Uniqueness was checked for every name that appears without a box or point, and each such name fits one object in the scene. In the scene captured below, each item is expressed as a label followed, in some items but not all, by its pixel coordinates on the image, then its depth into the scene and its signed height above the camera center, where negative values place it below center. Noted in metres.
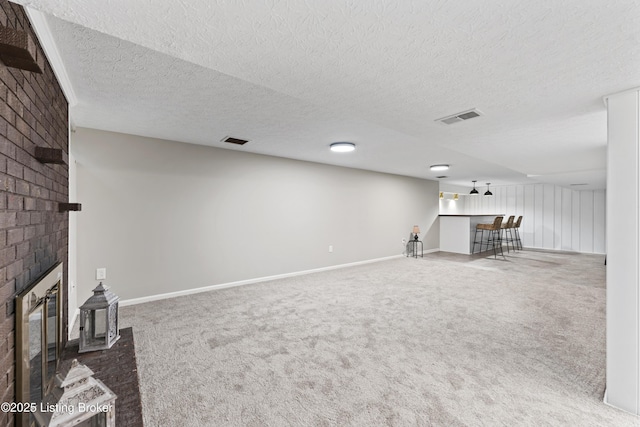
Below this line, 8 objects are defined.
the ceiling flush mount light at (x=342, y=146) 3.91 +0.94
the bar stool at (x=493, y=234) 7.26 -0.53
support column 1.70 -0.22
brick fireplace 1.06 +0.10
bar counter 7.71 -0.44
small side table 7.39 -0.84
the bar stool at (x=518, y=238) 9.15 -0.72
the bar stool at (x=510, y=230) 8.01 -0.47
